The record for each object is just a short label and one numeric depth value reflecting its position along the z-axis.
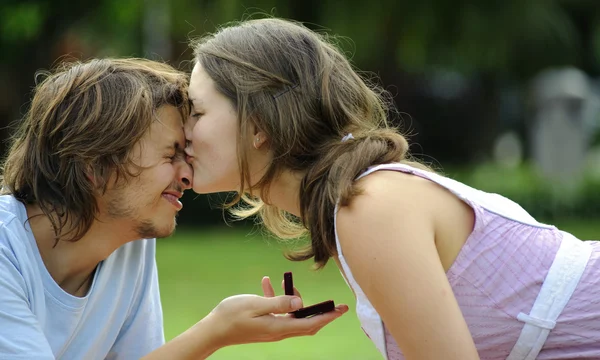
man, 6.13
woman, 5.02
